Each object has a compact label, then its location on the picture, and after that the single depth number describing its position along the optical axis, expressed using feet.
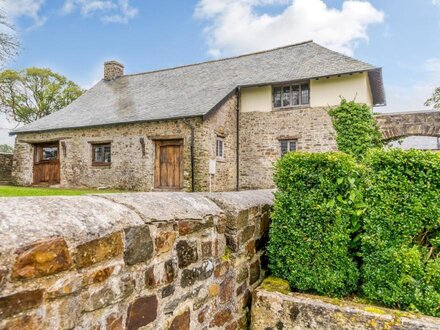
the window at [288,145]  46.91
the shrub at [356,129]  40.22
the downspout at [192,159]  41.22
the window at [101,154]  48.42
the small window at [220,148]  45.32
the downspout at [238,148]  50.01
